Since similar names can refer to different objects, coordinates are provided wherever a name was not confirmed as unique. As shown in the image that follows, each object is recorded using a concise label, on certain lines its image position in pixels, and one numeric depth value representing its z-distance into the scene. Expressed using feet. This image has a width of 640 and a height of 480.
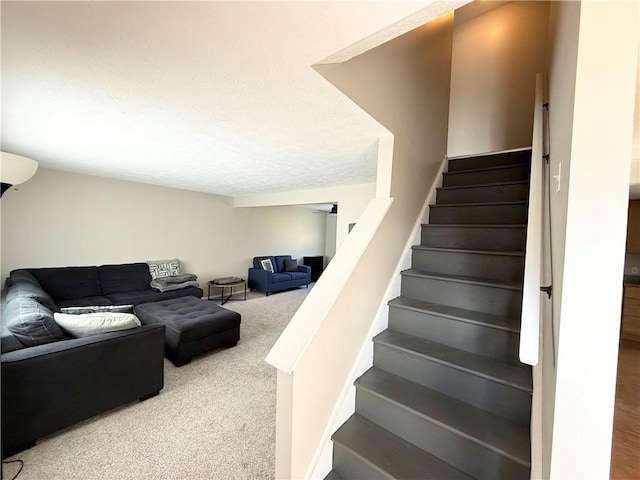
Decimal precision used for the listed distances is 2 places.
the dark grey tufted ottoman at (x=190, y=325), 8.66
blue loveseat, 18.59
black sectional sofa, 5.10
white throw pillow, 6.31
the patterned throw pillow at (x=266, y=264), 19.48
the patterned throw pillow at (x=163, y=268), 14.30
